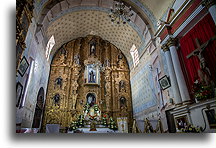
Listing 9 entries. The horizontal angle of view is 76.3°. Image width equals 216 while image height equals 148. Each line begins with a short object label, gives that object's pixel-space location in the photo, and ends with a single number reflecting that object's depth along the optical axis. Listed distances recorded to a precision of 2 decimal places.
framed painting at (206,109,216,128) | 2.84
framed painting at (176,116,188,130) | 4.04
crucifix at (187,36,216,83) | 3.50
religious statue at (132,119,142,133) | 4.45
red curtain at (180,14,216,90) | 3.45
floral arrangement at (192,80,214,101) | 3.32
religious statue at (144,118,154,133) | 4.27
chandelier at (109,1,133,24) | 6.34
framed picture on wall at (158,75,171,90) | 5.92
